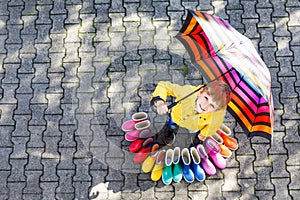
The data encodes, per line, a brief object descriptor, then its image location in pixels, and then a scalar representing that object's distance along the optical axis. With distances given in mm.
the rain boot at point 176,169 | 5398
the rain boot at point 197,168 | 5391
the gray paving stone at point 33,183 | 5503
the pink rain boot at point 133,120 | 5469
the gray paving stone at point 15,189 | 5492
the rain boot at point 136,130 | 5469
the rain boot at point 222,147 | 5430
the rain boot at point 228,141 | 5520
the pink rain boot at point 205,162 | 5410
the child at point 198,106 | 4598
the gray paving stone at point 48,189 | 5484
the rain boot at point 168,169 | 5391
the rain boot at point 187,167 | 5383
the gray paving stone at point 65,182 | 5504
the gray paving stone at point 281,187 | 5449
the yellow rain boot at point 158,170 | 5434
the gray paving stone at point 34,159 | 5580
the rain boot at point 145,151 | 5508
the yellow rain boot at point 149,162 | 5461
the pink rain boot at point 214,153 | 5387
